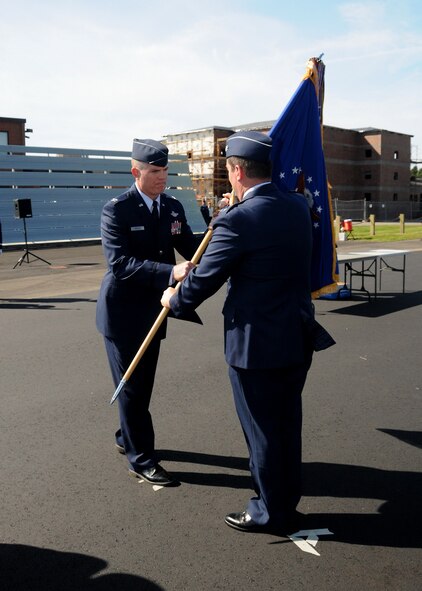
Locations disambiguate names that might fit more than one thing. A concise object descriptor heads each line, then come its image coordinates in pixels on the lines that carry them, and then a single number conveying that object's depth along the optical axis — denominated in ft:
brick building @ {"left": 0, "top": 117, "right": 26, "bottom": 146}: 157.58
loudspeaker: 62.54
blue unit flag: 17.48
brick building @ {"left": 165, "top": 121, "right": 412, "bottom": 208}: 226.17
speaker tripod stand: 59.73
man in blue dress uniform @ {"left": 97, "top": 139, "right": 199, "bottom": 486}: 11.94
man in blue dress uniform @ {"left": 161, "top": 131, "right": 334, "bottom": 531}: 9.49
